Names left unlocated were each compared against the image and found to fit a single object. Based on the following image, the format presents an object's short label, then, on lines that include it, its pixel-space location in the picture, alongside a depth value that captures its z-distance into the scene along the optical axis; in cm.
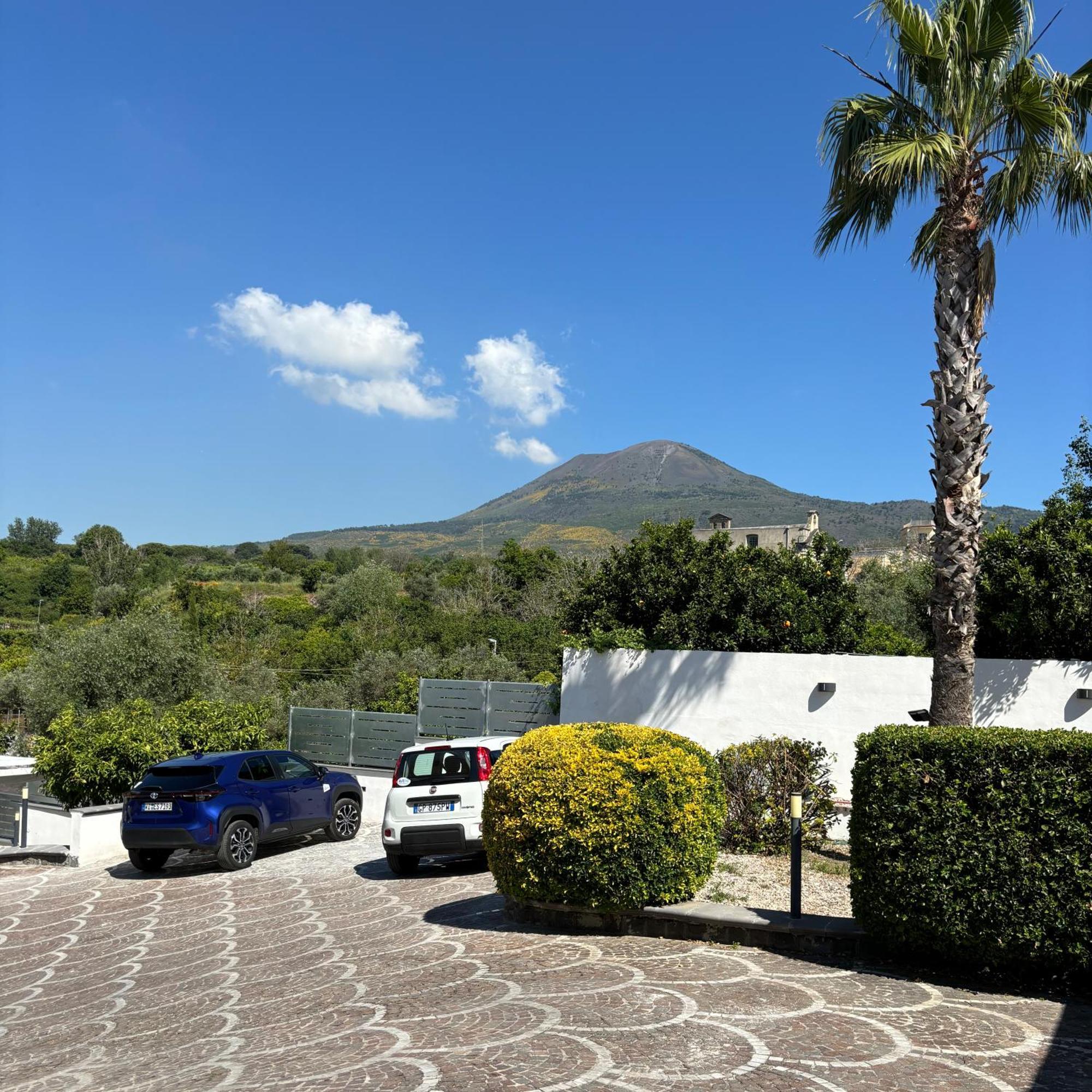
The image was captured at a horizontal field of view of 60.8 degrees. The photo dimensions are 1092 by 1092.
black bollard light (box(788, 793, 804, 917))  720
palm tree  943
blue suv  1242
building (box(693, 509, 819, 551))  7962
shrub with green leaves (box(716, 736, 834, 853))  1043
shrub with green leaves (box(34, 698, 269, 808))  1612
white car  1083
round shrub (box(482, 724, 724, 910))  735
